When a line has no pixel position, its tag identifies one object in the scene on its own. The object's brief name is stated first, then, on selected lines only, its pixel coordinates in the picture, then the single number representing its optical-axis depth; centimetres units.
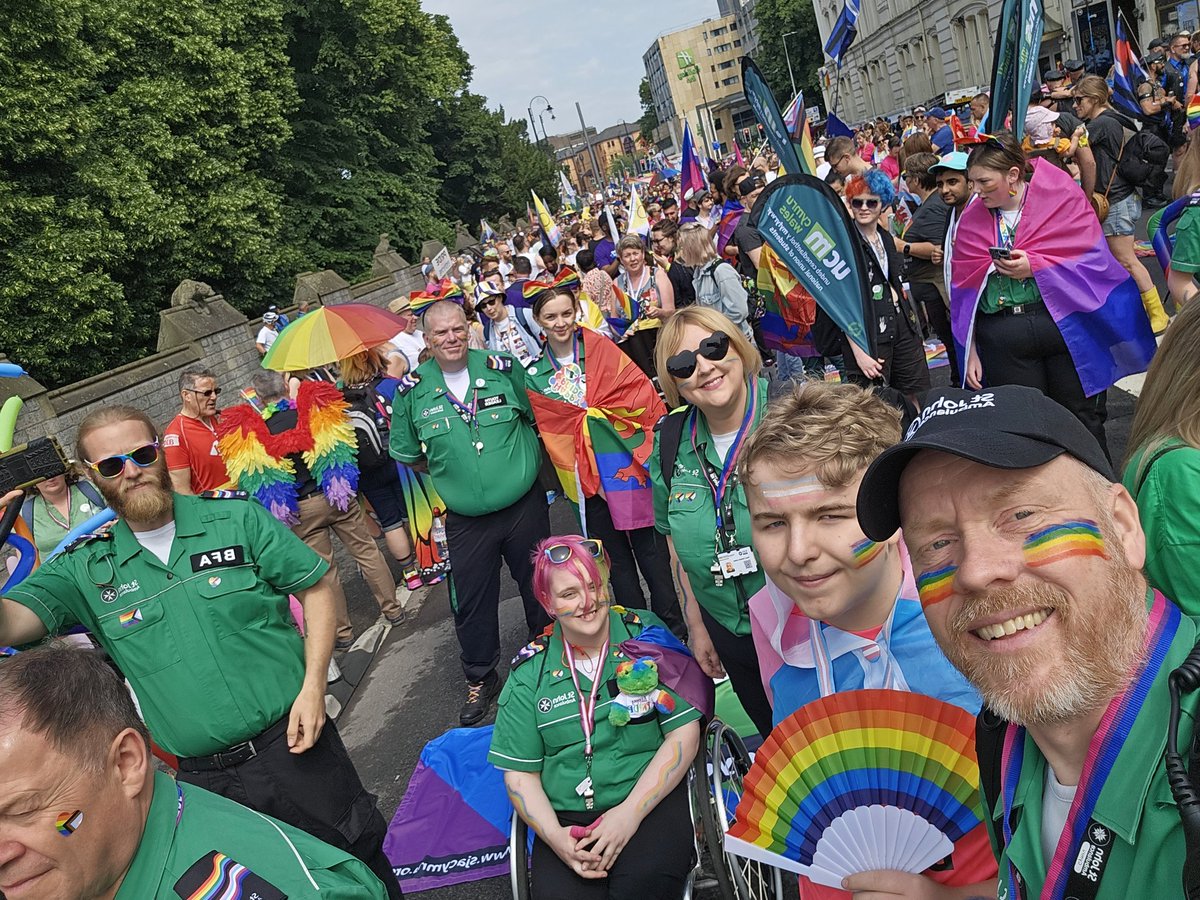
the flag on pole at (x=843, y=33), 880
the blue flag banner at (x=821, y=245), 452
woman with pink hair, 310
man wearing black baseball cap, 124
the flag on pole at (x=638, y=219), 1413
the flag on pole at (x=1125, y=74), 1155
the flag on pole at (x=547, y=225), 1675
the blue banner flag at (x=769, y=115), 506
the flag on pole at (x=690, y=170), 1288
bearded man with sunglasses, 303
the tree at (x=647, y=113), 17525
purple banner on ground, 403
